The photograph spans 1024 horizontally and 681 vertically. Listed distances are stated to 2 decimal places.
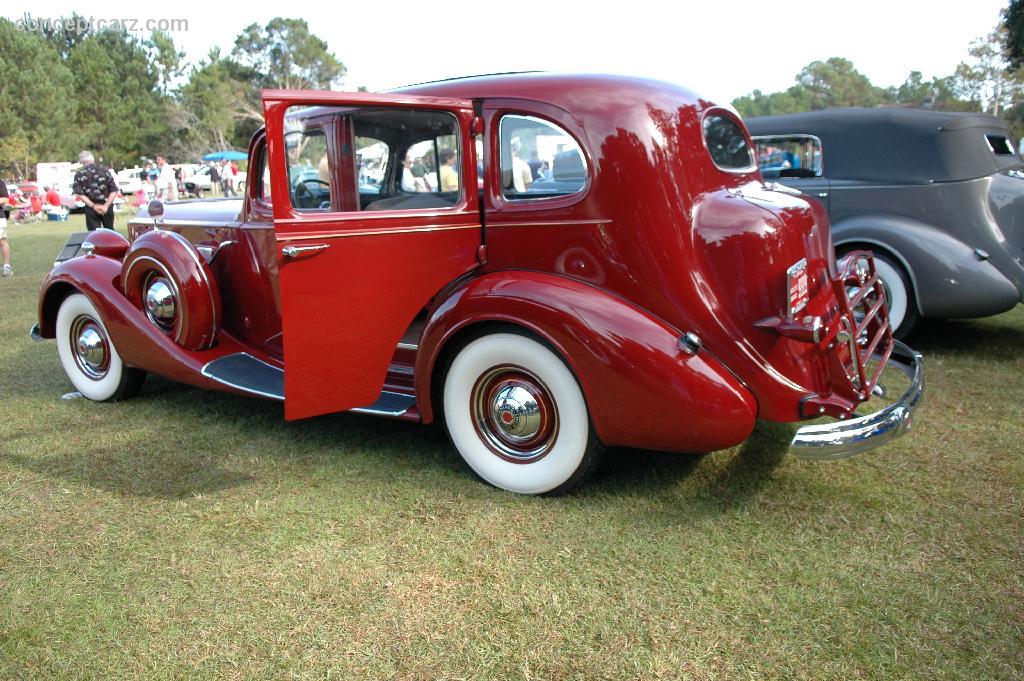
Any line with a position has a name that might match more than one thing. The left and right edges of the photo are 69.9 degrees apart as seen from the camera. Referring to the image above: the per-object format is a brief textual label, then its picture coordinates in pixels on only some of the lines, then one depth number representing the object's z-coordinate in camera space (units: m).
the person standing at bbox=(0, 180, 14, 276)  9.92
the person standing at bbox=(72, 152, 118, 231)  10.05
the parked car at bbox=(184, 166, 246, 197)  30.81
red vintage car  3.00
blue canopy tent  37.44
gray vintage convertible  5.36
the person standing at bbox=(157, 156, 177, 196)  17.77
